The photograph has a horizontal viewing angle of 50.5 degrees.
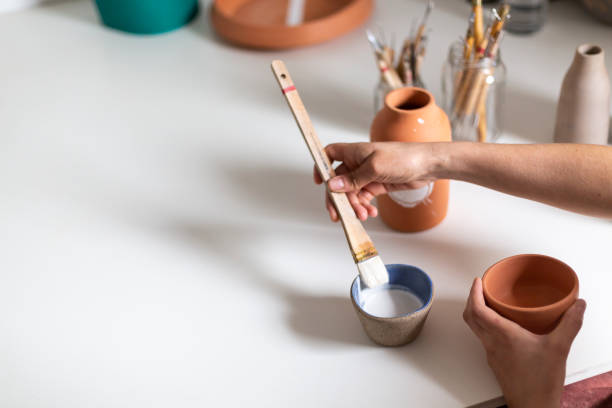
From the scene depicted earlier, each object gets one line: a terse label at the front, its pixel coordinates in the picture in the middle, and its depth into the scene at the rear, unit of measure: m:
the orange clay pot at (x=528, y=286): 0.70
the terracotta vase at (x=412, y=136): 0.86
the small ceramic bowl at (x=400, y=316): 0.72
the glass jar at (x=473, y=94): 1.00
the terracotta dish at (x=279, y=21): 1.37
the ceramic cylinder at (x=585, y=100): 0.93
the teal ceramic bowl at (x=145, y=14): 1.47
